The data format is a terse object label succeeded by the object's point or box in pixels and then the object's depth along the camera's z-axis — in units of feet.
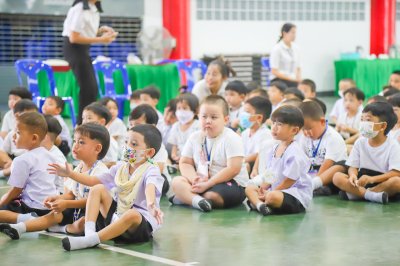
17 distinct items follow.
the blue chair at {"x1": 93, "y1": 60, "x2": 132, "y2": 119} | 33.37
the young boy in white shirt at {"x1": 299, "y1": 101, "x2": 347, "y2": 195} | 19.92
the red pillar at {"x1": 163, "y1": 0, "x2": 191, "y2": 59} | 46.91
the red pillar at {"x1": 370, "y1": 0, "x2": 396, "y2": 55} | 56.29
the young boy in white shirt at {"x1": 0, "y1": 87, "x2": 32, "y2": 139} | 25.31
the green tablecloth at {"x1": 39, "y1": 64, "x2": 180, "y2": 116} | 40.68
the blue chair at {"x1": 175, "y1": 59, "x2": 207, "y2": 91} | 37.17
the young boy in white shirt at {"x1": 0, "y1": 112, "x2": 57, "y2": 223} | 15.52
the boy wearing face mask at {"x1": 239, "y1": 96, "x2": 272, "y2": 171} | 21.44
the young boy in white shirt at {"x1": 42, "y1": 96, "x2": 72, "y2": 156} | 25.64
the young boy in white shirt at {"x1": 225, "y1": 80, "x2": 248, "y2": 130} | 25.67
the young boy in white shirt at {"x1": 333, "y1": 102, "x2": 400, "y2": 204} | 18.42
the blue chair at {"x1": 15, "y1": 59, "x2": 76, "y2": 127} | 32.68
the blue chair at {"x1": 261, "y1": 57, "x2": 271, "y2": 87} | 40.67
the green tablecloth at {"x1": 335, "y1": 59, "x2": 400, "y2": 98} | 50.49
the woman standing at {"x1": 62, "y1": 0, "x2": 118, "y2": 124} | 27.73
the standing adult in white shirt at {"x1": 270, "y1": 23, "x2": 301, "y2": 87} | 34.04
